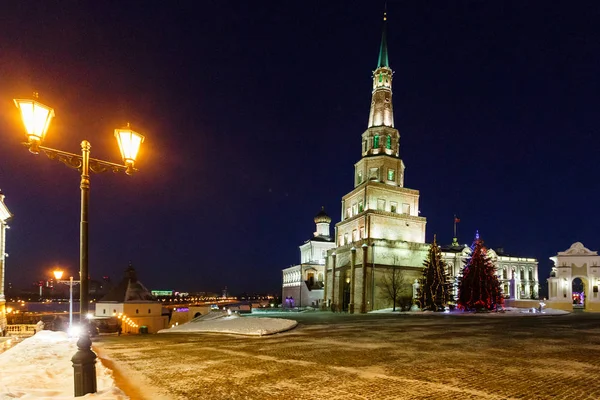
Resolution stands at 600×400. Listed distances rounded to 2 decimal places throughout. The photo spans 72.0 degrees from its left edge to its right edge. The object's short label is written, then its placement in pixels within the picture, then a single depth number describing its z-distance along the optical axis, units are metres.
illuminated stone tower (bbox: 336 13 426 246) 50.69
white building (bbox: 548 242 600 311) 49.97
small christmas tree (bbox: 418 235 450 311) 44.50
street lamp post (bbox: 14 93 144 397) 6.64
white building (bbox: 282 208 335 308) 71.94
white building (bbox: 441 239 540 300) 78.88
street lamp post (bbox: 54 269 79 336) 24.33
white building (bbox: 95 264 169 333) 58.25
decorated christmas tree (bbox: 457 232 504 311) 40.88
